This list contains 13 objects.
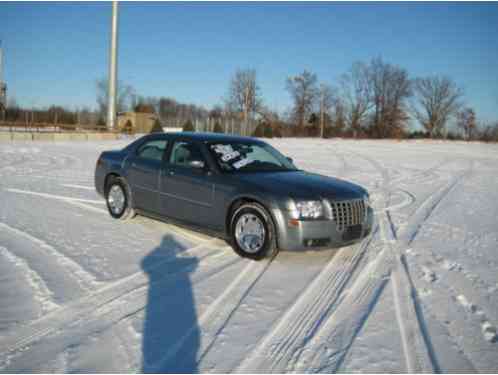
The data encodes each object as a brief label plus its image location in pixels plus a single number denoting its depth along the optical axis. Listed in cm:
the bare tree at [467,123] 6512
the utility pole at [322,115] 6236
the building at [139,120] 6247
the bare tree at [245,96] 6962
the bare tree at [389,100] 6812
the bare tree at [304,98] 7375
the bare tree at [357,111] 6931
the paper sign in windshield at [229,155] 570
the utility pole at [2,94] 4195
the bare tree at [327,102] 6969
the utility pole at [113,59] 3553
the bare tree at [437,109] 6806
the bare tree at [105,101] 7331
